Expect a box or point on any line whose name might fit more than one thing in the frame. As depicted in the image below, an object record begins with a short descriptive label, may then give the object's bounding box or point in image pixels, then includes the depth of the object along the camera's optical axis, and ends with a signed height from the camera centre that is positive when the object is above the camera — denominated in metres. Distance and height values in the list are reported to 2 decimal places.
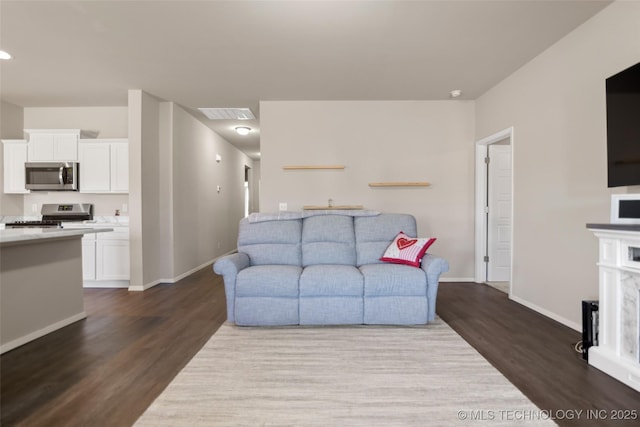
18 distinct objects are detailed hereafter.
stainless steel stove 4.69 +0.01
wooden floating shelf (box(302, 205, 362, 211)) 4.53 +0.07
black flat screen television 2.10 +0.58
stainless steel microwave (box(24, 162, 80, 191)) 4.39 +0.52
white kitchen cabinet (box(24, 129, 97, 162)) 4.48 +1.01
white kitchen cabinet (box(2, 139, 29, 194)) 4.52 +0.72
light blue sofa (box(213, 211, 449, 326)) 2.78 -0.73
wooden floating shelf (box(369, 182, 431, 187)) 4.45 +0.39
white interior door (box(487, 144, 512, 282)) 4.47 +0.00
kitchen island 2.40 -0.61
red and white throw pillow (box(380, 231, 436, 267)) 3.00 -0.38
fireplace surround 1.86 -0.58
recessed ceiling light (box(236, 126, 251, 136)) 5.90 +1.57
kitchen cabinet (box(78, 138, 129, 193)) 4.45 +0.67
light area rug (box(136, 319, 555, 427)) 1.59 -1.04
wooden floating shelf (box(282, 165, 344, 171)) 4.52 +0.65
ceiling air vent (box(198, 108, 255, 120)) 4.98 +1.63
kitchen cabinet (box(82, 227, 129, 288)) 4.30 -0.60
